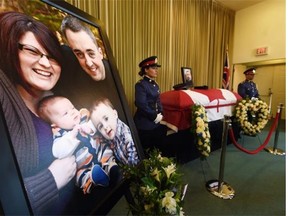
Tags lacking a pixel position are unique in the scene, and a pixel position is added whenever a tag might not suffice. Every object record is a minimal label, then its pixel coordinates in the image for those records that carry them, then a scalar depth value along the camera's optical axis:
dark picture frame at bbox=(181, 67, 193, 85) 3.74
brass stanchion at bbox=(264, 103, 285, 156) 3.01
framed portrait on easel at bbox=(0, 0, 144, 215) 0.67
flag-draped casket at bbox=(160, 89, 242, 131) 2.48
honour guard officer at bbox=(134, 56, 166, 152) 2.21
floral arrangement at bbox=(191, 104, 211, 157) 2.24
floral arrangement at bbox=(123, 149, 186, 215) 0.92
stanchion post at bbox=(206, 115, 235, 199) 1.88
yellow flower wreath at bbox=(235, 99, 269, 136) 3.08
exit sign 4.84
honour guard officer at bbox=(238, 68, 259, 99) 3.78
